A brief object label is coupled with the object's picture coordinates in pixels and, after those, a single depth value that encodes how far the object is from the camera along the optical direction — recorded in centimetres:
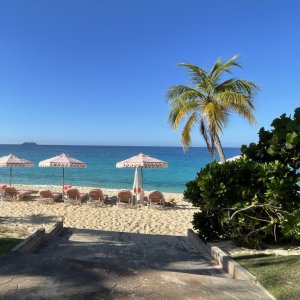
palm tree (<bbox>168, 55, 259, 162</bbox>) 1134
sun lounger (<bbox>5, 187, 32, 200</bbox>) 1546
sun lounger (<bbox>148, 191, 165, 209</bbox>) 1437
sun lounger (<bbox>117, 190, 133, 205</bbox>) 1446
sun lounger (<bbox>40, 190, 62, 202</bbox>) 1488
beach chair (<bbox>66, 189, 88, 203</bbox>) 1474
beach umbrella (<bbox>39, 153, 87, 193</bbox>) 1630
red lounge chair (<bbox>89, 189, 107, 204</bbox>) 1463
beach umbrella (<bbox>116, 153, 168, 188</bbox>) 1538
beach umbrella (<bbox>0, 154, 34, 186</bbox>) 1722
